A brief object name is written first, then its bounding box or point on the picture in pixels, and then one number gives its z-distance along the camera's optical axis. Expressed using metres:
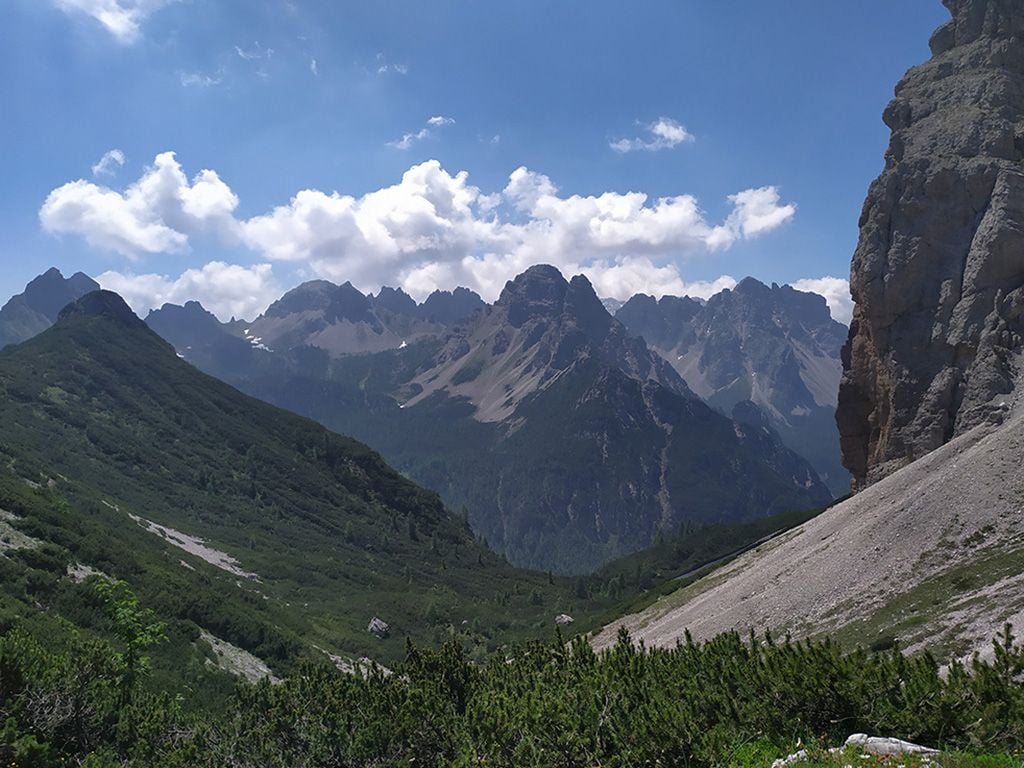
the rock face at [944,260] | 81.38
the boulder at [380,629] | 136.12
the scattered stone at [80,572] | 61.38
